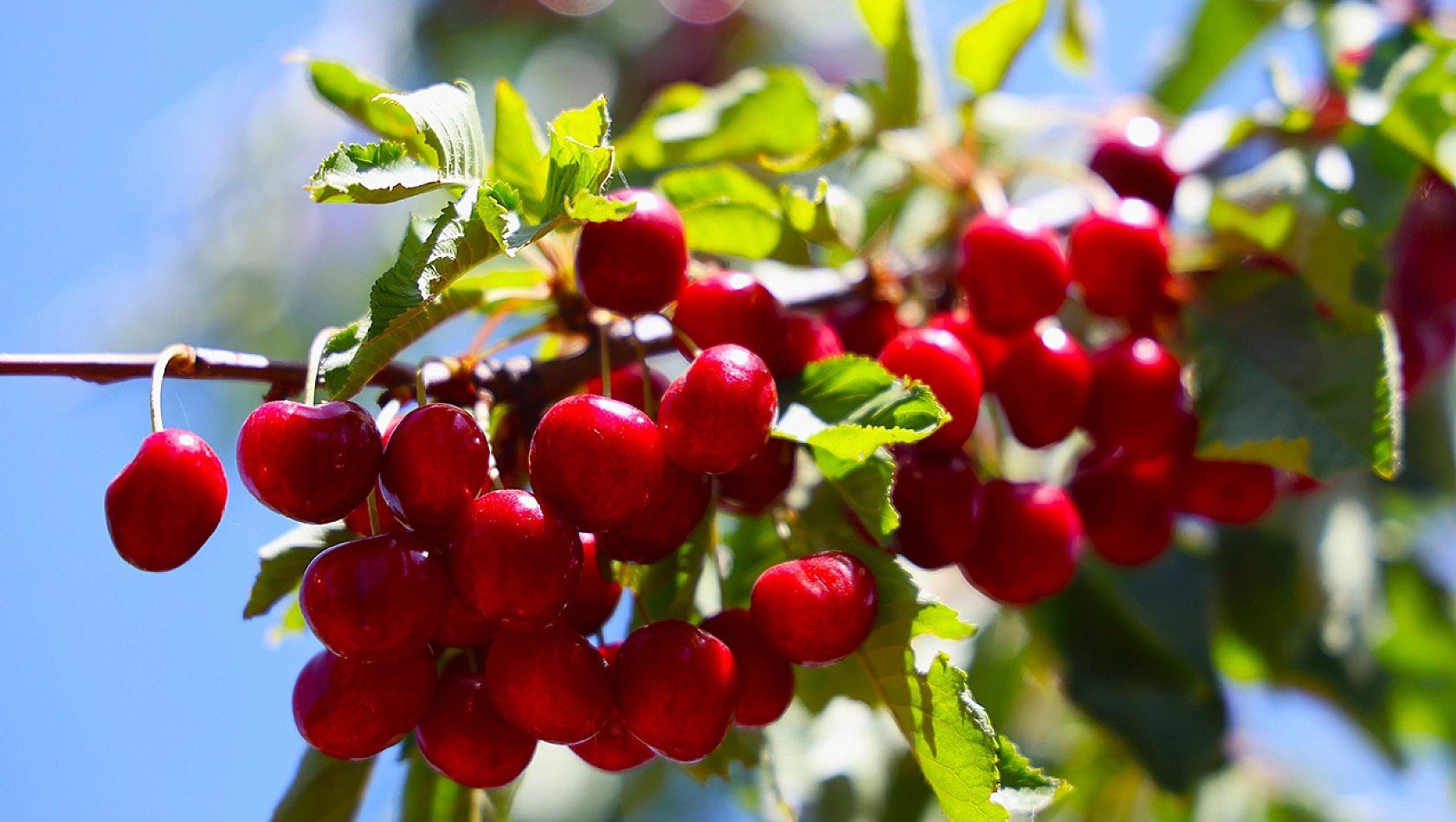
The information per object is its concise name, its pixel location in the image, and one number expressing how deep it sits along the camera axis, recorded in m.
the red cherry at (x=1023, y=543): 0.84
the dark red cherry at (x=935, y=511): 0.83
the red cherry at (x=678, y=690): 0.78
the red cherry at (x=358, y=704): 0.78
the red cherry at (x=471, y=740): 0.79
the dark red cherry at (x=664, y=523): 0.79
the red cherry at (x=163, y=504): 0.77
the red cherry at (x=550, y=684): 0.78
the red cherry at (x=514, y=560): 0.77
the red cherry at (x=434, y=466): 0.78
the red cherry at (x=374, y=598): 0.77
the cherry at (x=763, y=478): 0.82
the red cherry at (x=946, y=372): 0.83
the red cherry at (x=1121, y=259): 0.88
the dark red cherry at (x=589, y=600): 0.81
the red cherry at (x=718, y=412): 0.78
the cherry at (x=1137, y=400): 0.86
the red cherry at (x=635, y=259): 0.81
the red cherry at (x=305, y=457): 0.77
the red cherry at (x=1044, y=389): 0.86
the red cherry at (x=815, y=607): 0.79
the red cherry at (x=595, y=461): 0.78
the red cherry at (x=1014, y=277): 0.86
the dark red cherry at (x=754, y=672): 0.80
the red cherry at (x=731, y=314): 0.81
